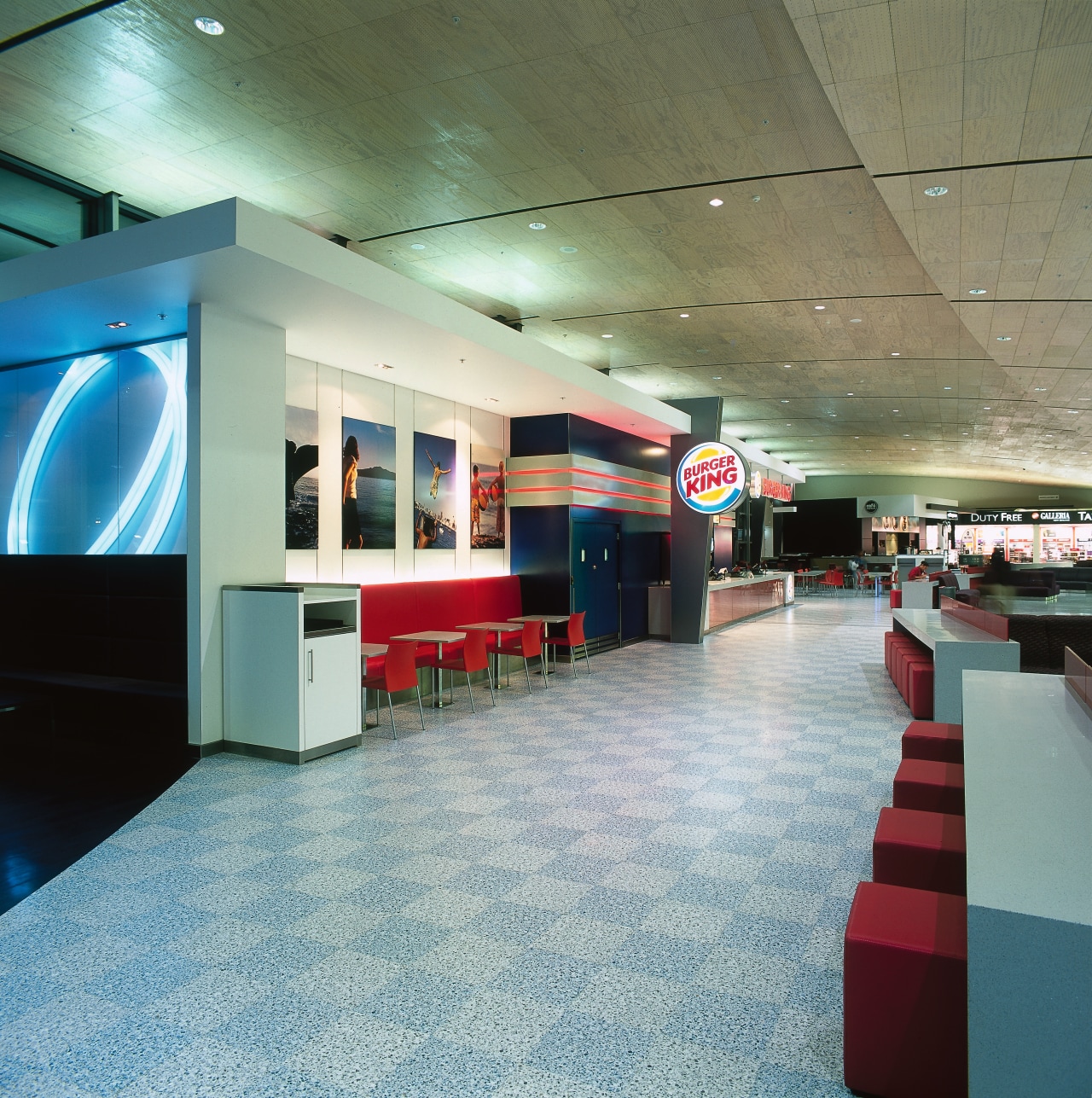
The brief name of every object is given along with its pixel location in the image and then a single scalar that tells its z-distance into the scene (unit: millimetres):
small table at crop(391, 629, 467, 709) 7113
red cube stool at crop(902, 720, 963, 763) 3863
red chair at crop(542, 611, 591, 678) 9180
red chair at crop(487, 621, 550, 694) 8148
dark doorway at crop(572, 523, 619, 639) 10812
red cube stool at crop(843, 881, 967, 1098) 1948
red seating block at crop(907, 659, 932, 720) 6738
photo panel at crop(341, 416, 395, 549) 8102
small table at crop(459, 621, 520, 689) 8164
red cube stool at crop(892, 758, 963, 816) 3219
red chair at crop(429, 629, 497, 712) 7398
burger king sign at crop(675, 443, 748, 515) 11836
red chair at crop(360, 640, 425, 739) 6211
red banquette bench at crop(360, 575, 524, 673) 7910
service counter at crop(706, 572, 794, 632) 14273
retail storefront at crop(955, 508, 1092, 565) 31203
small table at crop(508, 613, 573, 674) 8578
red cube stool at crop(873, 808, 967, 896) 2594
